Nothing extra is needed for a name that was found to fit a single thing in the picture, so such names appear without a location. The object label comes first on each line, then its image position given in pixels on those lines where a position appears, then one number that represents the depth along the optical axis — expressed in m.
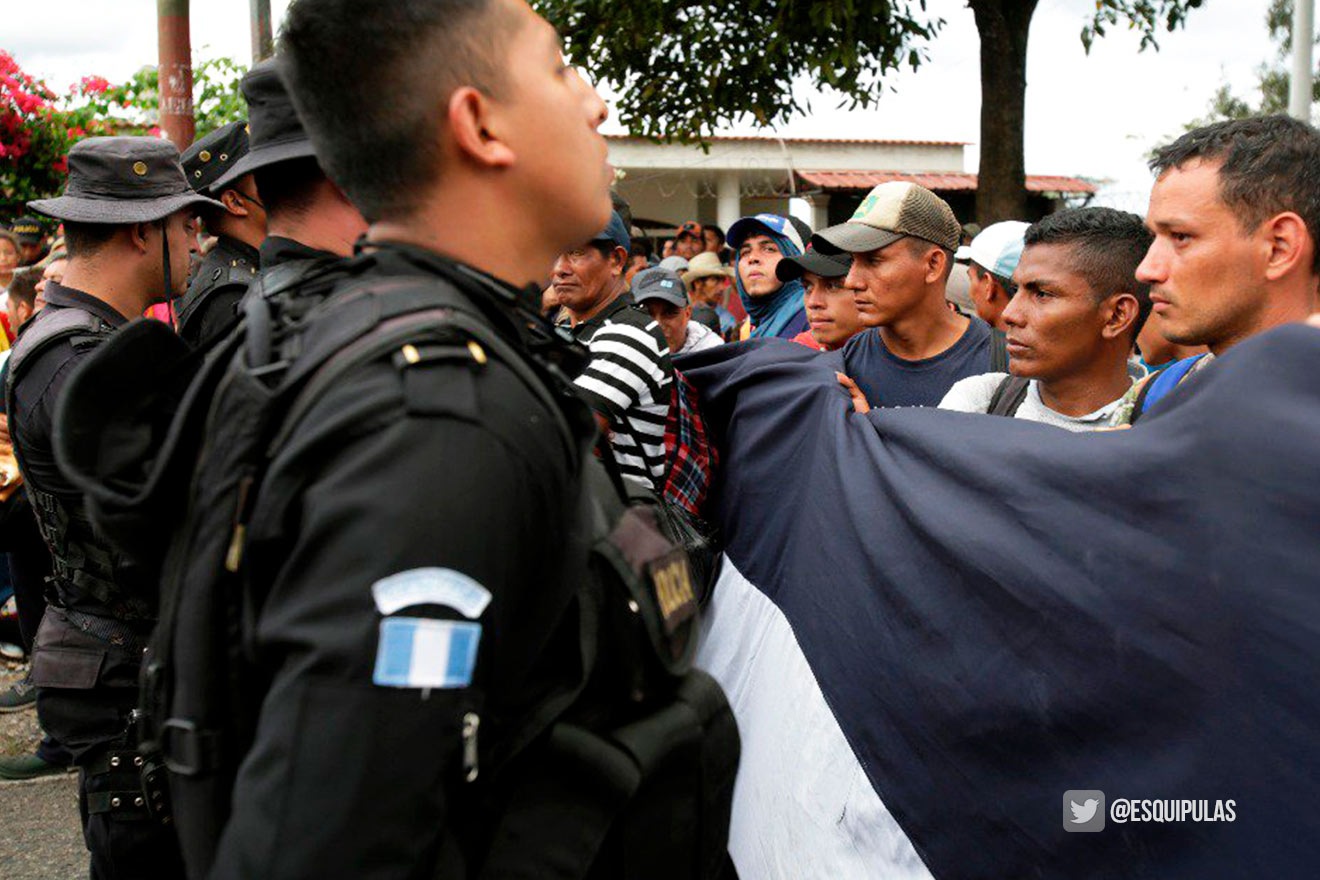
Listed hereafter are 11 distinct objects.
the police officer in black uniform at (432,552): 1.16
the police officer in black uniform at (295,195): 2.62
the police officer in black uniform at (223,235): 3.32
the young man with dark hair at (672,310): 5.36
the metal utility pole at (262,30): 7.85
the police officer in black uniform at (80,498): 2.56
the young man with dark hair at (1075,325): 3.14
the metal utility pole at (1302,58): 9.34
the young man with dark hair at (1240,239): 2.42
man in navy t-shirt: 3.83
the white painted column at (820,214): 24.98
